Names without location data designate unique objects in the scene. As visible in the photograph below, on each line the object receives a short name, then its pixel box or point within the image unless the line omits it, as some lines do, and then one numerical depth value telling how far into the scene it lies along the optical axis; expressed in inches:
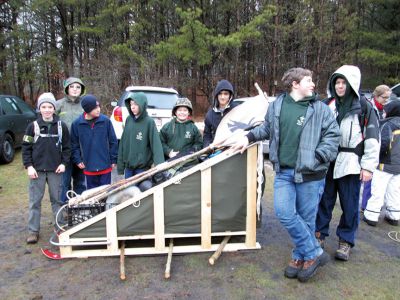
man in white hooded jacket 126.2
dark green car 321.4
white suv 296.8
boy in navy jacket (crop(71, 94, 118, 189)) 162.2
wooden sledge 134.7
